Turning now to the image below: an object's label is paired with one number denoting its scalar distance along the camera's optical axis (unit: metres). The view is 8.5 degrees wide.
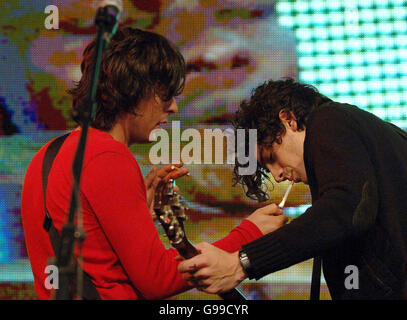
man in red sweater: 5.81
